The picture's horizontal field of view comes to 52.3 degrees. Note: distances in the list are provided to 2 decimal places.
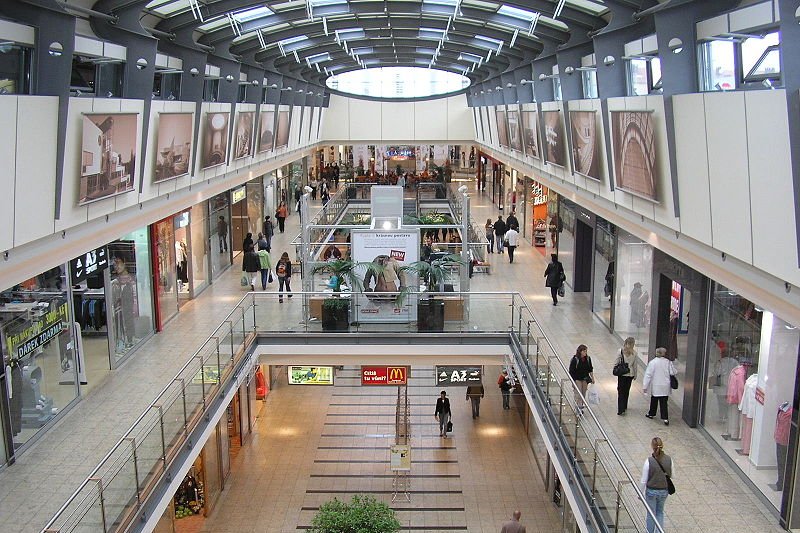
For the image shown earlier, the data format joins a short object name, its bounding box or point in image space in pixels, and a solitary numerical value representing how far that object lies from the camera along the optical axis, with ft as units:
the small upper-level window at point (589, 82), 51.93
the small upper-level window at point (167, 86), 49.49
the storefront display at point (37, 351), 37.55
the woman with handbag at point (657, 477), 28.07
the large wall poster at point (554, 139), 54.49
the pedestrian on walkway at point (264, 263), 68.95
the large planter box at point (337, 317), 54.65
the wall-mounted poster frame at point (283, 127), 86.18
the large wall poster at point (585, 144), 44.60
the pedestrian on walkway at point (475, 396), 68.33
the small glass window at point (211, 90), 59.36
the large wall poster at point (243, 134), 64.54
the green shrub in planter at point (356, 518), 36.91
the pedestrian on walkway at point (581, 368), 40.00
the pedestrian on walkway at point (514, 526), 37.38
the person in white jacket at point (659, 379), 37.91
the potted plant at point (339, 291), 54.65
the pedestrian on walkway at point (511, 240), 81.10
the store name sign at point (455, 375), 54.70
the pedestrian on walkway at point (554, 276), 62.13
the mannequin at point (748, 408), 34.09
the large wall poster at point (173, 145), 44.96
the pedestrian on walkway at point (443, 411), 64.75
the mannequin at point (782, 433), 30.81
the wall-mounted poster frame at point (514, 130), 76.38
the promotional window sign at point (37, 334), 37.99
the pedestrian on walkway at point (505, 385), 63.30
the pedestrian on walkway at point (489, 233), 87.17
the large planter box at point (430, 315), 54.49
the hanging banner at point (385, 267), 55.01
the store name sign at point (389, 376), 56.29
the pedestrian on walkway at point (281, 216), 106.42
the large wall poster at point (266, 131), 75.71
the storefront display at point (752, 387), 31.24
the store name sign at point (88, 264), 44.61
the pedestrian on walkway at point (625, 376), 39.27
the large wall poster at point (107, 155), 34.19
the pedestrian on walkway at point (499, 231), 88.22
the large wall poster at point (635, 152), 34.86
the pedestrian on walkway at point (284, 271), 64.59
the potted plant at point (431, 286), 54.49
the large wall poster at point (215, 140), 55.09
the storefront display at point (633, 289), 49.78
